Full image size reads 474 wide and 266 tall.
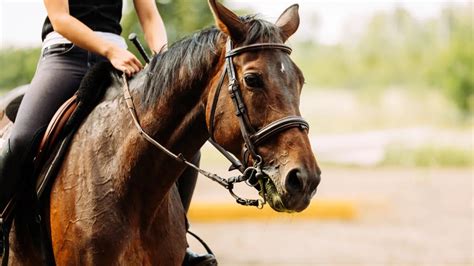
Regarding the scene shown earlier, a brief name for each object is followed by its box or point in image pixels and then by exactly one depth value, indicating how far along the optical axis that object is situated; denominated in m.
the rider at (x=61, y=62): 7.19
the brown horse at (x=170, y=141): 5.92
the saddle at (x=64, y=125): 7.15
